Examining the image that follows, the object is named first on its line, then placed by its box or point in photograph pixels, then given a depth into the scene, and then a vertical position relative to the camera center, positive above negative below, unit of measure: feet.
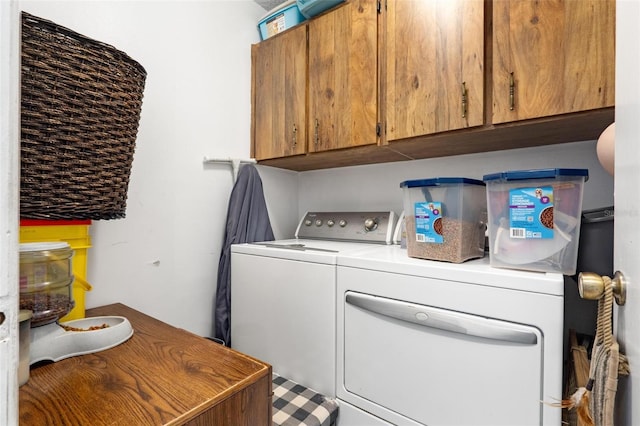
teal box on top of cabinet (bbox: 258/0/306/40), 5.58 +3.73
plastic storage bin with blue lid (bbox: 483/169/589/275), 2.73 -0.06
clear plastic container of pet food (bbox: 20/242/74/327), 2.29 -0.59
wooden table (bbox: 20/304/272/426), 1.69 -1.18
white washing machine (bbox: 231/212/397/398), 3.81 -1.27
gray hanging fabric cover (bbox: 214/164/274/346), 5.18 -0.29
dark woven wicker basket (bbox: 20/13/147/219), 1.91 +0.64
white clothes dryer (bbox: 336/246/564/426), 2.53 -1.28
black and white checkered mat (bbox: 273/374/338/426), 3.34 -2.37
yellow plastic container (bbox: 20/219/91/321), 2.74 -0.29
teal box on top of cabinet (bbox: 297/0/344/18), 4.97 +3.54
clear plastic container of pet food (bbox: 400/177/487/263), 3.30 -0.08
